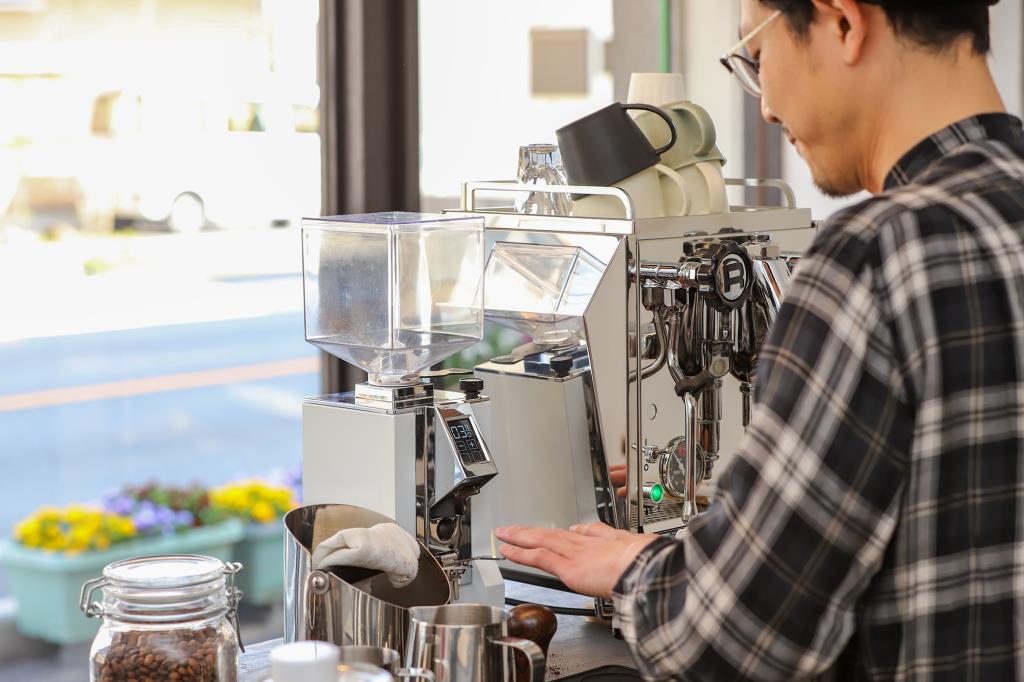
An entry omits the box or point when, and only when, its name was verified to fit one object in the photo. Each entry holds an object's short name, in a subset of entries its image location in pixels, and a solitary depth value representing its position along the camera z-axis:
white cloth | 1.79
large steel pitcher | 1.77
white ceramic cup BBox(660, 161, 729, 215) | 2.16
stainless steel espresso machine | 2.03
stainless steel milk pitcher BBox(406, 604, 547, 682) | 1.71
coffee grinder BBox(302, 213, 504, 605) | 1.93
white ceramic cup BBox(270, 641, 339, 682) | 1.57
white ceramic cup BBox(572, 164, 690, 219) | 2.09
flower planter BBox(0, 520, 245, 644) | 2.81
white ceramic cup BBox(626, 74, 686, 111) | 2.25
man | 1.51
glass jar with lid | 1.72
